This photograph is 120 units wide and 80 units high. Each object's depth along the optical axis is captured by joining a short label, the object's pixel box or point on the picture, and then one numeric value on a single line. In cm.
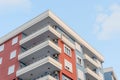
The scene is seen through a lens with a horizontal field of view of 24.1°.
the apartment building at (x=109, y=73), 7607
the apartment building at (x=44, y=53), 4953
